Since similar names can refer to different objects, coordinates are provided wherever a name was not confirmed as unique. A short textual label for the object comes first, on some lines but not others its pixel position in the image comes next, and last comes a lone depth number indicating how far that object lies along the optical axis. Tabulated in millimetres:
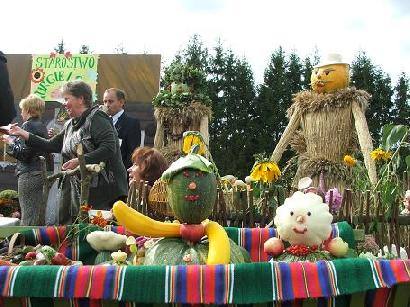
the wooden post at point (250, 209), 3752
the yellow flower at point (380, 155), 5027
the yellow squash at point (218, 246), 1724
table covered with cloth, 1345
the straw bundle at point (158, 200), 3461
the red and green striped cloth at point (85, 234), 2072
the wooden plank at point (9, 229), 2104
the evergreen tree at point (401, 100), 11438
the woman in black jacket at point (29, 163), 4227
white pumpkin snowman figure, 1945
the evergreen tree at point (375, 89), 11406
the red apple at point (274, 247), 1994
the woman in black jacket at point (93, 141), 3414
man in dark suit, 4840
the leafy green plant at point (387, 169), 4008
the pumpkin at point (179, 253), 1806
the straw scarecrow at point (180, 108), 7344
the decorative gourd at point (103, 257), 1995
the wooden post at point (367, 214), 3691
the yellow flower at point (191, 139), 4088
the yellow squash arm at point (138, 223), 1880
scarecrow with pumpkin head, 5828
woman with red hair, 3859
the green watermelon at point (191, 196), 1906
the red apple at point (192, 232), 1895
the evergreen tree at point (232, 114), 11078
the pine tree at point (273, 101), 11289
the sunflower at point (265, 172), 3963
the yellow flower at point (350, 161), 5266
